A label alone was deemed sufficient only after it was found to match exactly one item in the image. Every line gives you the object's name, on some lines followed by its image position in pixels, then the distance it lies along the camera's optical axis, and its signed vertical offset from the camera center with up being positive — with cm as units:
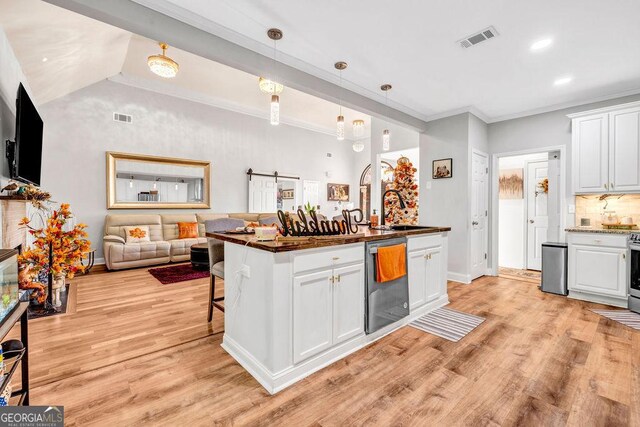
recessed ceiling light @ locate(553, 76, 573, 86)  351 +164
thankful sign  222 -13
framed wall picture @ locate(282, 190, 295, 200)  818 +49
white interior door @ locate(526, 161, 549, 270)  520 -2
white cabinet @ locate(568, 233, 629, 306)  346 -70
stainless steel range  327 -71
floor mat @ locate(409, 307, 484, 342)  270 -114
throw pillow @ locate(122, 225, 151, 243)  535 -45
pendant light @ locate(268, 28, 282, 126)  253 +144
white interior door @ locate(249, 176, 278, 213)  735 +43
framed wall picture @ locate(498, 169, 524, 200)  548 +55
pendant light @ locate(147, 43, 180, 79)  404 +208
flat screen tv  265 +69
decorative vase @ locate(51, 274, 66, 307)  331 -91
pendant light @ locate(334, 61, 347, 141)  357 +119
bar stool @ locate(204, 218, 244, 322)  269 -50
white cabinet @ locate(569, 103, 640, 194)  359 +82
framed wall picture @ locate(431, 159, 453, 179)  470 +72
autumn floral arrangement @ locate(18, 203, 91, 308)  312 -50
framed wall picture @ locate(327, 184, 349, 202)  923 +62
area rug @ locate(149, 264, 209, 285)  450 -107
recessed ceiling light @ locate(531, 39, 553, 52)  271 +162
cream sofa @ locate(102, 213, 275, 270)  505 -61
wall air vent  549 +180
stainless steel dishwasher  244 -78
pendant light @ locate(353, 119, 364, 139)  602 +183
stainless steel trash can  395 -79
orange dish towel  246 -46
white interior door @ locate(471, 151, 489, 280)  463 +0
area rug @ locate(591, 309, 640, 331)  295 -114
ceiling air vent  258 +163
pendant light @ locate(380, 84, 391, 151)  375 +161
